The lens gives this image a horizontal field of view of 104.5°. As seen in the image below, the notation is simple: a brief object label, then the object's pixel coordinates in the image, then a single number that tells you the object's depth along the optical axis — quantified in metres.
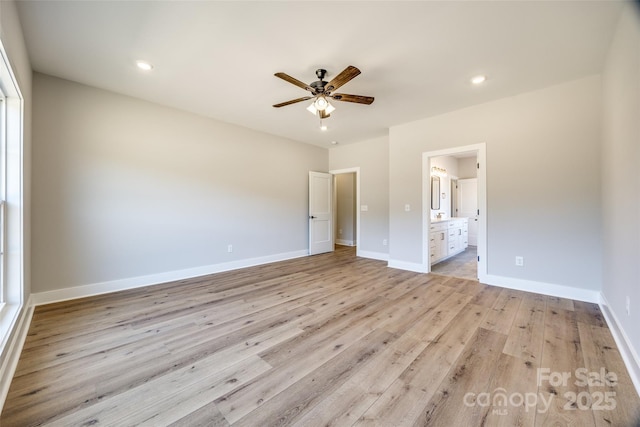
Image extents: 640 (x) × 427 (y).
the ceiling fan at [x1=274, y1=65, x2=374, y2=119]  2.57
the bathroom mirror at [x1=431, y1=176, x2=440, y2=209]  5.60
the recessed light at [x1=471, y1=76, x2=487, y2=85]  2.87
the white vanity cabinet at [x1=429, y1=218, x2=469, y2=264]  4.73
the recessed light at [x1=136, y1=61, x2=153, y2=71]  2.62
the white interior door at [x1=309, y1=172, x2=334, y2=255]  5.90
